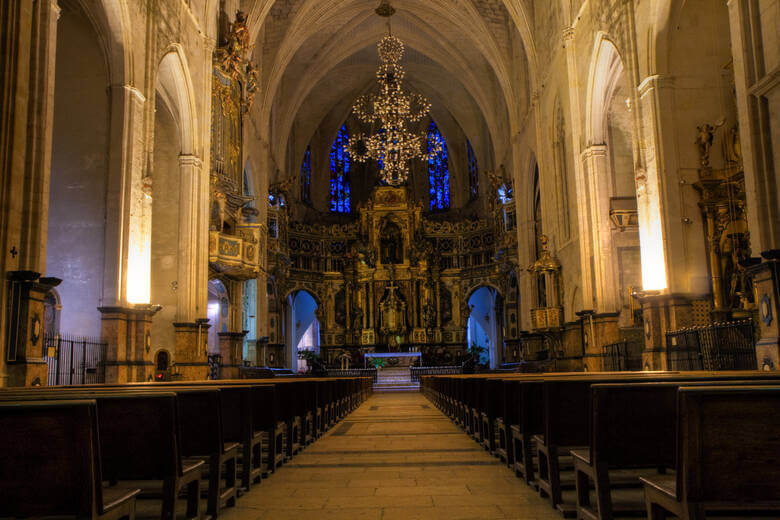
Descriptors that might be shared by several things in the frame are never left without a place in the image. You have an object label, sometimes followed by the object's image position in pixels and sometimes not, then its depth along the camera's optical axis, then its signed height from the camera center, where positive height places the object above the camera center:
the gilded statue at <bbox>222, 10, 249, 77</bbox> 20.38 +9.49
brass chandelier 22.22 +7.72
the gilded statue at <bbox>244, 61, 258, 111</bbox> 22.48 +9.10
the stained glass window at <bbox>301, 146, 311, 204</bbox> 36.98 +9.62
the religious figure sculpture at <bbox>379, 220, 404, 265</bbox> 34.56 +5.46
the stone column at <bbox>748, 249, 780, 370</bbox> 8.47 +0.41
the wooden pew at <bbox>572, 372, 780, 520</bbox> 3.22 -0.42
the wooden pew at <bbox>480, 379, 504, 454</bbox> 6.43 -0.58
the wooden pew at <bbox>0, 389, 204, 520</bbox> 3.23 -0.40
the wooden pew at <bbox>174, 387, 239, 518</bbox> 4.02 -0.47
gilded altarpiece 33.28 +3.77
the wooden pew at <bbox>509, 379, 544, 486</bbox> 4.72 -0.51
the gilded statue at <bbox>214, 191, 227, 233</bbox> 20.42 +4.56
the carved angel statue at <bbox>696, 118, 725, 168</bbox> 12.90 +3.88
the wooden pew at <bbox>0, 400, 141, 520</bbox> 2.29 -0.36
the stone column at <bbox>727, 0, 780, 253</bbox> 9.25 +3.05
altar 30.77 -0.43
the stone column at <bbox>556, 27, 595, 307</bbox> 18.03 +5.50
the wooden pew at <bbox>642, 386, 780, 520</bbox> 2.22 -0.36
